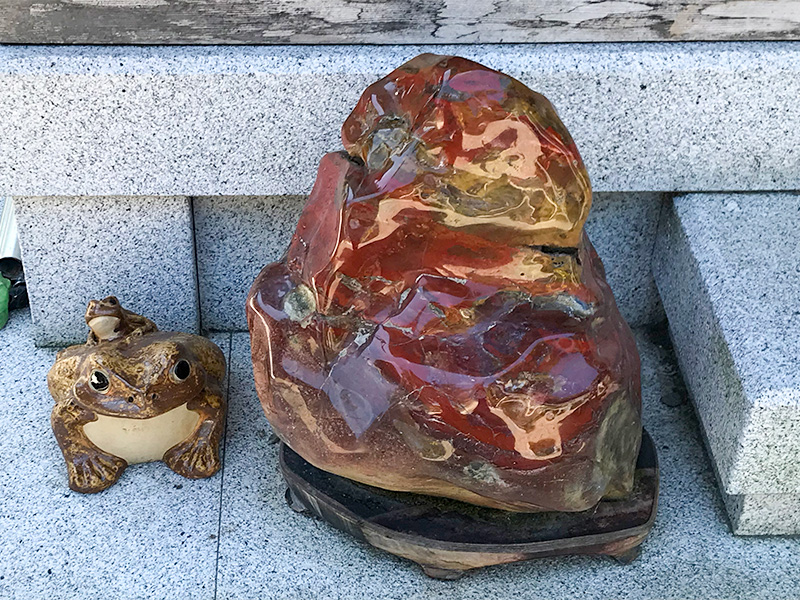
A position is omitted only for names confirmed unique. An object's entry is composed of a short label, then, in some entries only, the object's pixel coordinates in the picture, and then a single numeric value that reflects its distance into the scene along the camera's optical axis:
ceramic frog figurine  2.05
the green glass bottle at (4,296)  2.65
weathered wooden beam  2.21
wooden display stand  1.91
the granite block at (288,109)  2.21
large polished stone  1.66
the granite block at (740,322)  1.90
